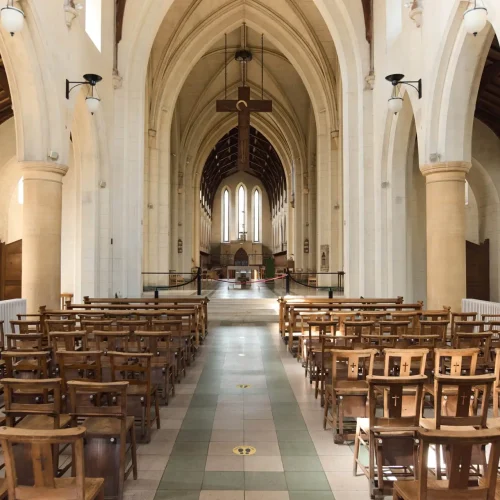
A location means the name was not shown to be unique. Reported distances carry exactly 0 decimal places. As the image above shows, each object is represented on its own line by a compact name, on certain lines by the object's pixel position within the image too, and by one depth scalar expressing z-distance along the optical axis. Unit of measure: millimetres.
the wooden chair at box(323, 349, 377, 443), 4277
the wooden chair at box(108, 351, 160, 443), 4133
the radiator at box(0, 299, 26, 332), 8648
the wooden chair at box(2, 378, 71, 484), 3129
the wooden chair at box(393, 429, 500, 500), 2180
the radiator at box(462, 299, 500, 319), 8609
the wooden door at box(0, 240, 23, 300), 16797
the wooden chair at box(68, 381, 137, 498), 3248
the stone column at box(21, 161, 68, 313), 9734
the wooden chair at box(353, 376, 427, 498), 3260
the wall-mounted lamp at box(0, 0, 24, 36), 6836
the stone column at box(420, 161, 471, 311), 9398
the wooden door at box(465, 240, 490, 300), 16281
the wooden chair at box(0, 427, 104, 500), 2184
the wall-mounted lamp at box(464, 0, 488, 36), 6422
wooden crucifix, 17266
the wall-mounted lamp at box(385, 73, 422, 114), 10094
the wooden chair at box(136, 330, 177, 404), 5496
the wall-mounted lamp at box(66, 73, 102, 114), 9488
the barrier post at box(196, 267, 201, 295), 16044
